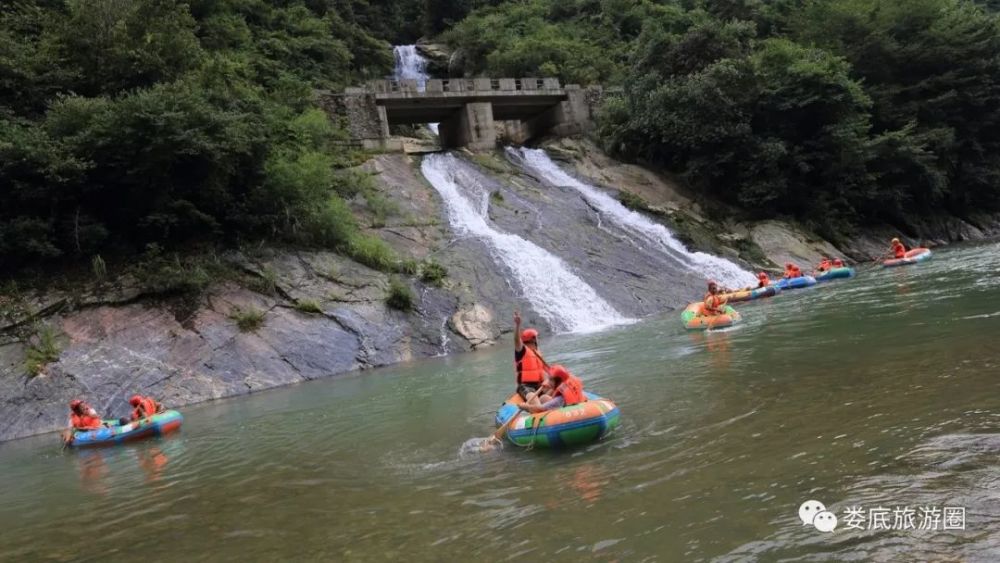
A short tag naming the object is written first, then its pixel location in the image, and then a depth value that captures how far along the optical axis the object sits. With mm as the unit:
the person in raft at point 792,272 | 22375
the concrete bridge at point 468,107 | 30406
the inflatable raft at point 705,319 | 15285
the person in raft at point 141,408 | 12414
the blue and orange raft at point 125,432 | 11977
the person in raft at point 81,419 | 12281
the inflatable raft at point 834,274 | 22875
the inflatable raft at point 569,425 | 7312
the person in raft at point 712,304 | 15641
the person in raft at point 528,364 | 8945
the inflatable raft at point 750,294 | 20406
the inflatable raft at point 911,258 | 23875
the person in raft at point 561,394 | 7730
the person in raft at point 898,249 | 24473
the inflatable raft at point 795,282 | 21659
